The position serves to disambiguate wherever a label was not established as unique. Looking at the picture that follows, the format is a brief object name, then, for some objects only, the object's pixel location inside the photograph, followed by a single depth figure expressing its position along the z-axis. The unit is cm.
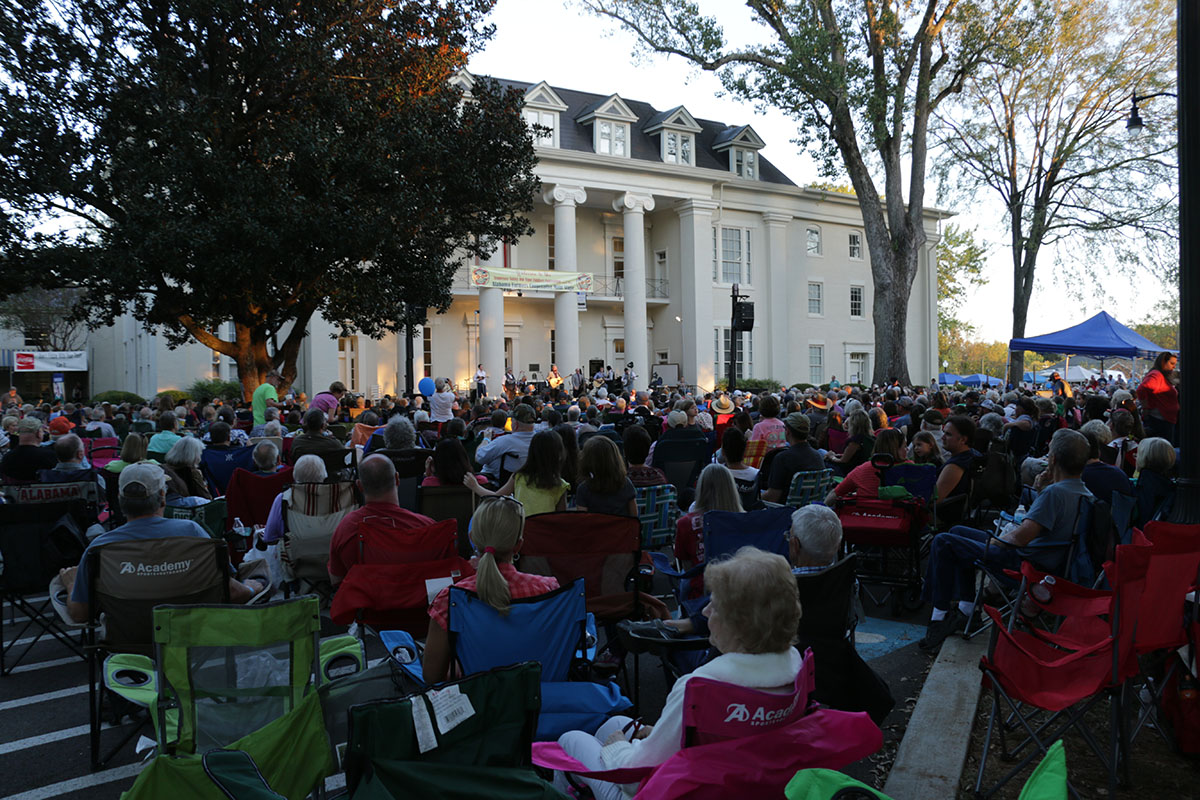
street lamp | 1276
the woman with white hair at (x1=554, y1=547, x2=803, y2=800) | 244
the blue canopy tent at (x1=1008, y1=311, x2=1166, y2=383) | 2077
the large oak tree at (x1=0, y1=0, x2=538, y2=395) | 1498
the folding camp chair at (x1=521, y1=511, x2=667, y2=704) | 441
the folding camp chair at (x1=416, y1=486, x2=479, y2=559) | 607
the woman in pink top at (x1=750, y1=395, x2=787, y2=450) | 914
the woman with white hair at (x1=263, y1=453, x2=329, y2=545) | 569
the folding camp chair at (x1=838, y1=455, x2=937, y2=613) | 629
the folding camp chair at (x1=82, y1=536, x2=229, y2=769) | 390
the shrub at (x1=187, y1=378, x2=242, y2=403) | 2691
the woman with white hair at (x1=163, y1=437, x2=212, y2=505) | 655
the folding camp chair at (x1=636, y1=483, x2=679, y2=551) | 676
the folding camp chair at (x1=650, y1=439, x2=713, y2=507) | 890
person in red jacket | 980
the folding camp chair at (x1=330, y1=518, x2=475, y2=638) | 436
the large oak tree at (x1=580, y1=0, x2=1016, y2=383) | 2381
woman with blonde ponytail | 330
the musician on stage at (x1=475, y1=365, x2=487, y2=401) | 2916
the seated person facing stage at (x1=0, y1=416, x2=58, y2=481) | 767
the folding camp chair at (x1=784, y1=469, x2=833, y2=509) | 707
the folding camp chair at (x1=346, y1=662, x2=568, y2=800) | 217
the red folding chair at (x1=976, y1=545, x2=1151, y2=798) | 337
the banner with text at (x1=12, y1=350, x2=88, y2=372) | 3703
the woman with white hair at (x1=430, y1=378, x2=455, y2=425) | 1298
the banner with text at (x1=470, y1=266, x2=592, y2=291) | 2775
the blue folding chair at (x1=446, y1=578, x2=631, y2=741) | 314
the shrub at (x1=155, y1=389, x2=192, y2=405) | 2466
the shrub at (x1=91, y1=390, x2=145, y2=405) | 2931
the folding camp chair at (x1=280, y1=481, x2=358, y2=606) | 550
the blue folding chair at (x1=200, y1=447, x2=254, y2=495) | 838
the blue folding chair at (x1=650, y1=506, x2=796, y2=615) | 459
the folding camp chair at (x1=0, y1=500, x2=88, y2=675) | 533
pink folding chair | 226
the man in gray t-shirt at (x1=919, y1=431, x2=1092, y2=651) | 511
